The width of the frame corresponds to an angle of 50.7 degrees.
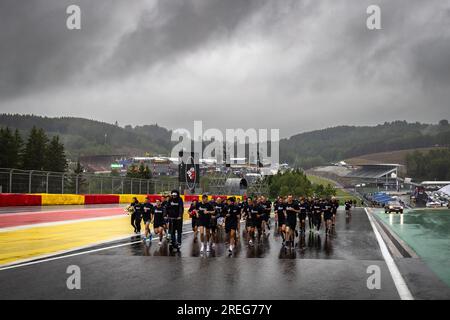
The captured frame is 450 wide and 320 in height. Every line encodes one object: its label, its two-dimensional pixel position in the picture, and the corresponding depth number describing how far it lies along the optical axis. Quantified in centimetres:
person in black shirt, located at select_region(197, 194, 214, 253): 1326
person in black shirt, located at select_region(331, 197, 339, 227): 2323
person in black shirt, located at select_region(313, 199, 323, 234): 2084
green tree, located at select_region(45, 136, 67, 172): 8736
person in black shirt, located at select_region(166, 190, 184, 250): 1371
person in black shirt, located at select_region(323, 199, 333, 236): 2096
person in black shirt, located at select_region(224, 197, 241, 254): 1398
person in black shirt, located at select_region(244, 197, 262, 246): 1573
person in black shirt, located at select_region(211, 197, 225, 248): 1407
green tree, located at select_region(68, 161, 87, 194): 3584
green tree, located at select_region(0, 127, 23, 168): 7450
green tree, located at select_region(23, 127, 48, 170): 8250
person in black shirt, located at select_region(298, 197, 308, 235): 1933
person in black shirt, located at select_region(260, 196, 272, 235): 1848
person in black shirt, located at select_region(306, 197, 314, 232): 2055
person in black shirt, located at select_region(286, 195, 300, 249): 1480
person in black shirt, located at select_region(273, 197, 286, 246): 1541
